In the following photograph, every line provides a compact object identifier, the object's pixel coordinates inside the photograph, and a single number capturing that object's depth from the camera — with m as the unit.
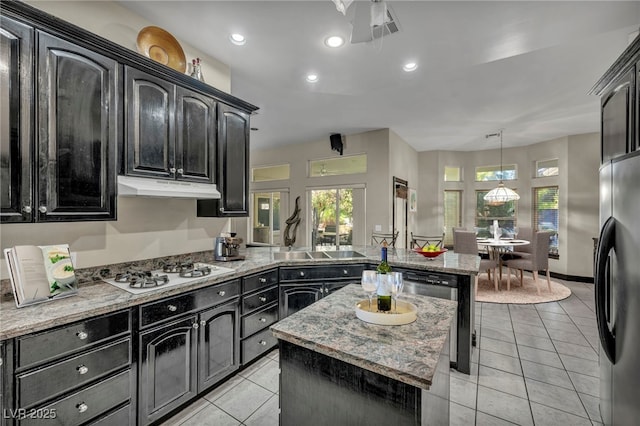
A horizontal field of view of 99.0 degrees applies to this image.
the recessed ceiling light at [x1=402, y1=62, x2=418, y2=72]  2.90
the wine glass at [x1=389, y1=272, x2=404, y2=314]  1.35
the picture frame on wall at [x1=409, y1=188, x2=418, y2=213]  6.64
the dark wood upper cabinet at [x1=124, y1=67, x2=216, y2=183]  1.97
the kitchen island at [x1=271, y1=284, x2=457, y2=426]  0.97
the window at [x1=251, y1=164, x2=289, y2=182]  6.66
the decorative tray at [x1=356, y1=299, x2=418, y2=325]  1.27
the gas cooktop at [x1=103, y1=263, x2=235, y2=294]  1.80
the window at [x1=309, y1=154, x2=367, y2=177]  5.57
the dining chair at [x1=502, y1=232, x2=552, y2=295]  4.55
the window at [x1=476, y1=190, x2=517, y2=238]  6.92
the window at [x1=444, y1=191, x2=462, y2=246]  7.52
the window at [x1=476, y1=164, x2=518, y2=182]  6.84
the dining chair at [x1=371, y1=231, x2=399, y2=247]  5.04
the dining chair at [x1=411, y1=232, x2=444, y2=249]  6.23
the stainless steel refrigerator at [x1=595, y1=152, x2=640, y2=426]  1.20
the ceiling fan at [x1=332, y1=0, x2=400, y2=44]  1.53
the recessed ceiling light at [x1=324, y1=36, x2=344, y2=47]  2.45
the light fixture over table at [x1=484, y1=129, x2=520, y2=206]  5.44
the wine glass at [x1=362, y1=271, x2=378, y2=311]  1.37
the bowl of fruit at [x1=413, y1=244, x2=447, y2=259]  2.87
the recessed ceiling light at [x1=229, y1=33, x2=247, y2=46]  2.43
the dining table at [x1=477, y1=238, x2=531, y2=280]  4.76
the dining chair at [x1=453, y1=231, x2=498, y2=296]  4.66
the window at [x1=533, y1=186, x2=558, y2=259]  6.03
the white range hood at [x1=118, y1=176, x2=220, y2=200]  1.88
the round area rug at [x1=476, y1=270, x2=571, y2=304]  4.34
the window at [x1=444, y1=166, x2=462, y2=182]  7.47
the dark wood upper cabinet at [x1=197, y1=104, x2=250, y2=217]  2.61
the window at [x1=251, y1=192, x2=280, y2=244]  6.79
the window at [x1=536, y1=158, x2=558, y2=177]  6.05
